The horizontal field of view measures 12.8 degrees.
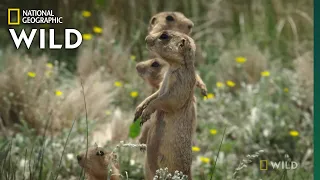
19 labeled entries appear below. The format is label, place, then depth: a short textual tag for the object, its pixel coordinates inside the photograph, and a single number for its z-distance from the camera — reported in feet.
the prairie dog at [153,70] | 36.17
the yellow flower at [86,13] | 58.14
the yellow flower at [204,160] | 45.67
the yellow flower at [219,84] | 53.76
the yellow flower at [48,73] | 51.39
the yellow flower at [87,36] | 57.14
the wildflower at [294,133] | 49.22
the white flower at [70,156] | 42.63
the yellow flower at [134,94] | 51.81
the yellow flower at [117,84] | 53.43
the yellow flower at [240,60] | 57.33
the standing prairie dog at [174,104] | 30.84
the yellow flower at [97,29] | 58.24
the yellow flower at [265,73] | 54.80
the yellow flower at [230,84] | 54.30
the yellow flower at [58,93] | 49.98
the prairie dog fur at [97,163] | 33.04
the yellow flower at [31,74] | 49.68
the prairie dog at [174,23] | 38.37
